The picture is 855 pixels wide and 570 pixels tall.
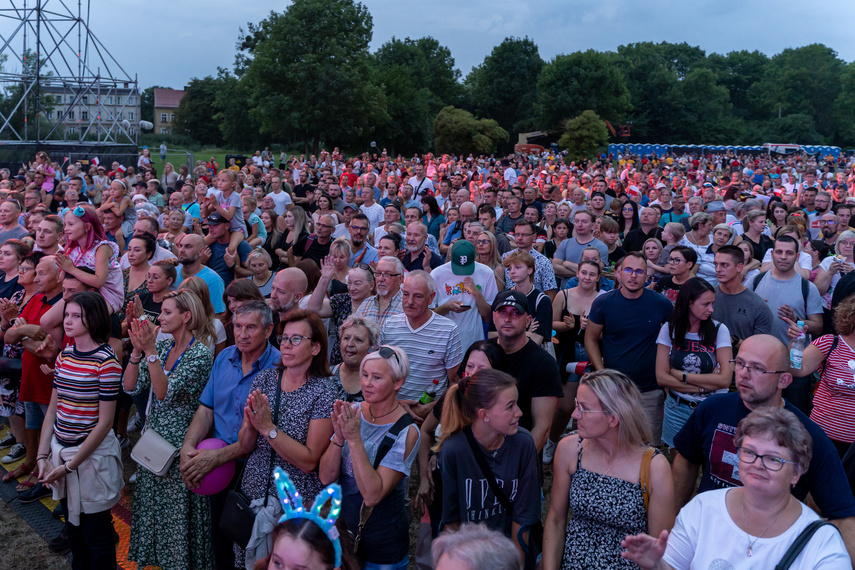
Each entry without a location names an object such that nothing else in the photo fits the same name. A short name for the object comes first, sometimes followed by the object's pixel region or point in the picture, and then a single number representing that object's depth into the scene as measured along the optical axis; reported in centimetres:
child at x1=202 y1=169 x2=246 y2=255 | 720
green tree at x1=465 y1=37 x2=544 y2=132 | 7556
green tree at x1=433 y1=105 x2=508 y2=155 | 4878
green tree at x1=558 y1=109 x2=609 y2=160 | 4975
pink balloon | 366
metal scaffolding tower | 2405
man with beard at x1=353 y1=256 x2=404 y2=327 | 502
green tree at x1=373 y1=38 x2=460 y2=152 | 5750
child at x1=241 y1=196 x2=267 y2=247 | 820
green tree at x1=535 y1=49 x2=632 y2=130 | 6544
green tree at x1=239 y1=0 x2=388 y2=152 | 4638
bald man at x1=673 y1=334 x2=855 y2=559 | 274
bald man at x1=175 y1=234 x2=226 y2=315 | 564
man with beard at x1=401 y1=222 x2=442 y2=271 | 669
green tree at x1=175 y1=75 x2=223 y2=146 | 7194
